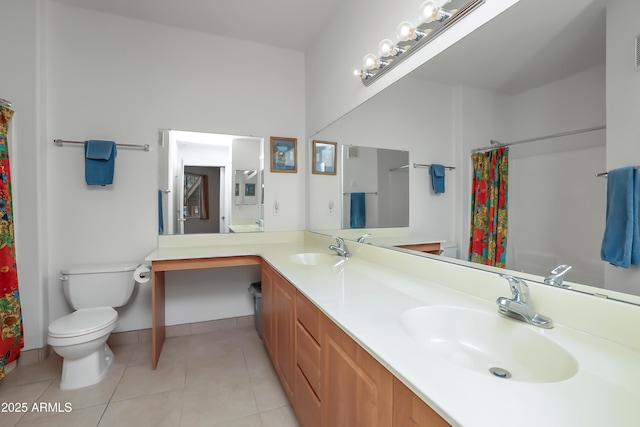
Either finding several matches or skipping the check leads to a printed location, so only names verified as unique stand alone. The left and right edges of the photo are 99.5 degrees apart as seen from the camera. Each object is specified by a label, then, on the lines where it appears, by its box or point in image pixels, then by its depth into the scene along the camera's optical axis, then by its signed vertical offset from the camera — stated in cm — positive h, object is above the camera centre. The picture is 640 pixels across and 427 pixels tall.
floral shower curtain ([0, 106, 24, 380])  168 -40
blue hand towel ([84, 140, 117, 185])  201 +35
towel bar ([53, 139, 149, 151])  203 +50
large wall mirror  77 +31
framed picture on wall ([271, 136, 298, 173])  264 +54
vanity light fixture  112 +83
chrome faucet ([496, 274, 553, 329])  79 -30
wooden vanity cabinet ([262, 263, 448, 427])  64 -54
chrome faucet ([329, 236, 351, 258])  194 -29
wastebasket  235 -84
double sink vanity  50 -35
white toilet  164 -73
